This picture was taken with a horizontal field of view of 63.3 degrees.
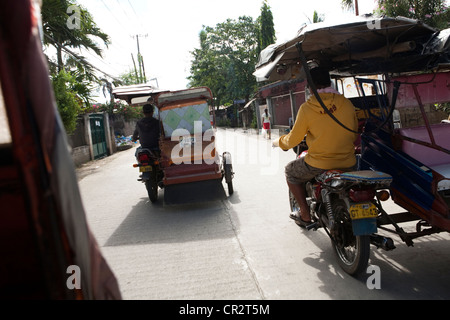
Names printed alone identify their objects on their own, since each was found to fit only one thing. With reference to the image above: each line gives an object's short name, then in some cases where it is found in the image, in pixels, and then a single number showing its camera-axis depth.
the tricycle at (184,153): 6.53
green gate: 17.89
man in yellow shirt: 3.59
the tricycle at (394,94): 3.09
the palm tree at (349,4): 15.55
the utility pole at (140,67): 41.59
